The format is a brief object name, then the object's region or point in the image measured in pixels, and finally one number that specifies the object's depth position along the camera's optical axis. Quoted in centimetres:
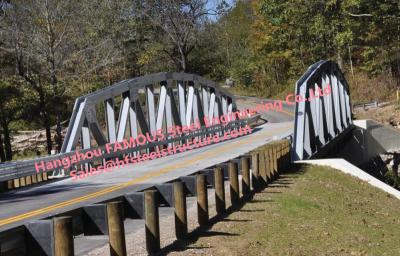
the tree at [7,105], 3591
